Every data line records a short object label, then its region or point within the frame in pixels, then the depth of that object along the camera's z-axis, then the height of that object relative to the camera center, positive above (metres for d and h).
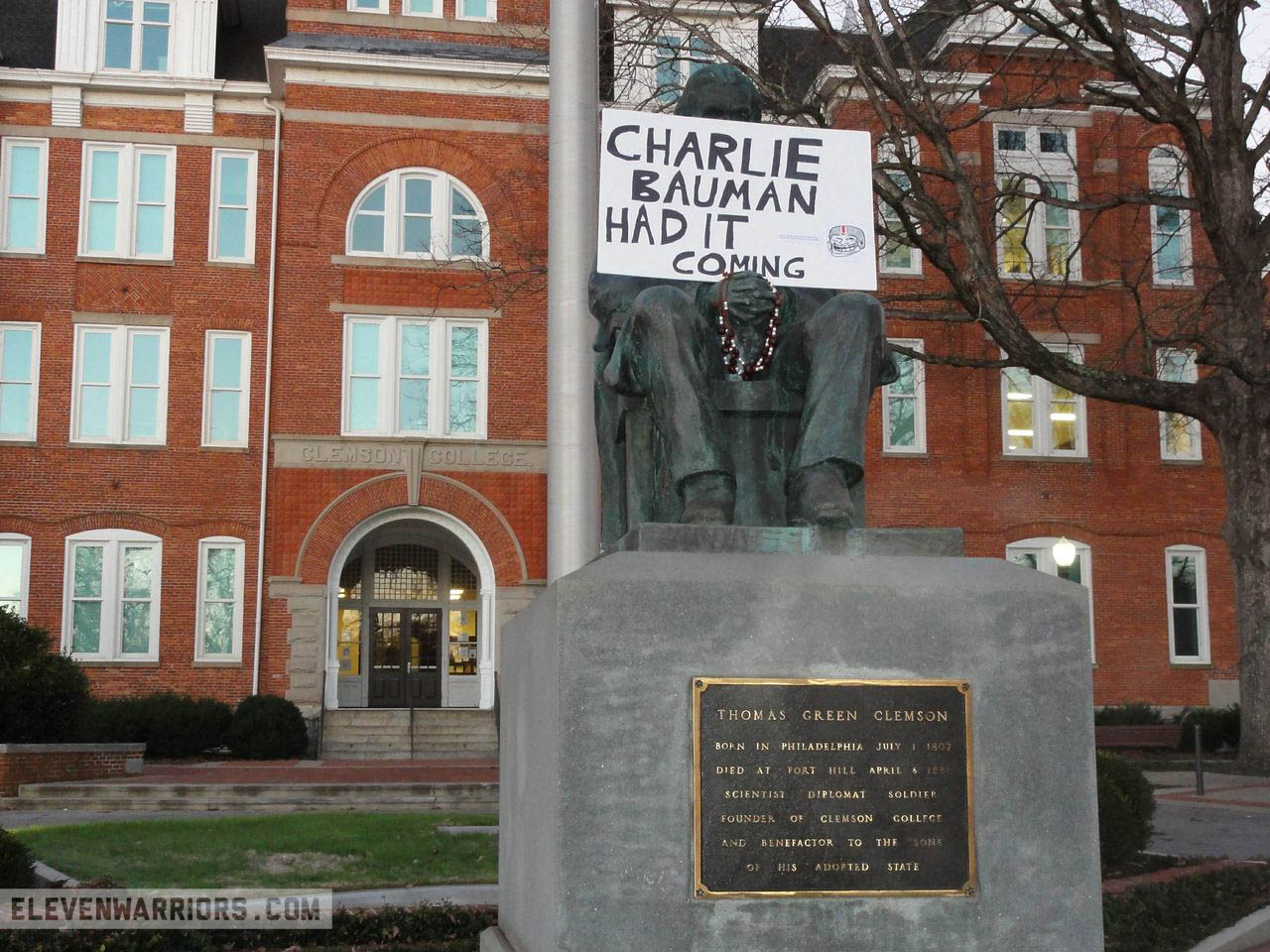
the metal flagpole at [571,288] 7.86 +1.98
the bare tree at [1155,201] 16.42 +5.51
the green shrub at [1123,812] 9.12 -1.14
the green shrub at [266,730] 23.62 -1.54
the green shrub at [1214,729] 24.52 -1.60
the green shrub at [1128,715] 26.80 -1.48
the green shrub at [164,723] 22.27 -1.36
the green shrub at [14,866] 7.83 -1.26
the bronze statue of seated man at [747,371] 4.77 +0.94
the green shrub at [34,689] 18.47 -0.68
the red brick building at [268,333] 26.22 +5.73
